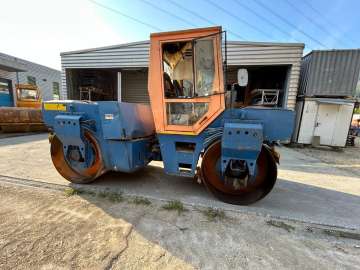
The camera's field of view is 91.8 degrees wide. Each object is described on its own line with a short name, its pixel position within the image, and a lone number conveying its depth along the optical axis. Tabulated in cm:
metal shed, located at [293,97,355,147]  729
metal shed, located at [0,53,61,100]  1201
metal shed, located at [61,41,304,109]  706
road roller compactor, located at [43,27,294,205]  235
